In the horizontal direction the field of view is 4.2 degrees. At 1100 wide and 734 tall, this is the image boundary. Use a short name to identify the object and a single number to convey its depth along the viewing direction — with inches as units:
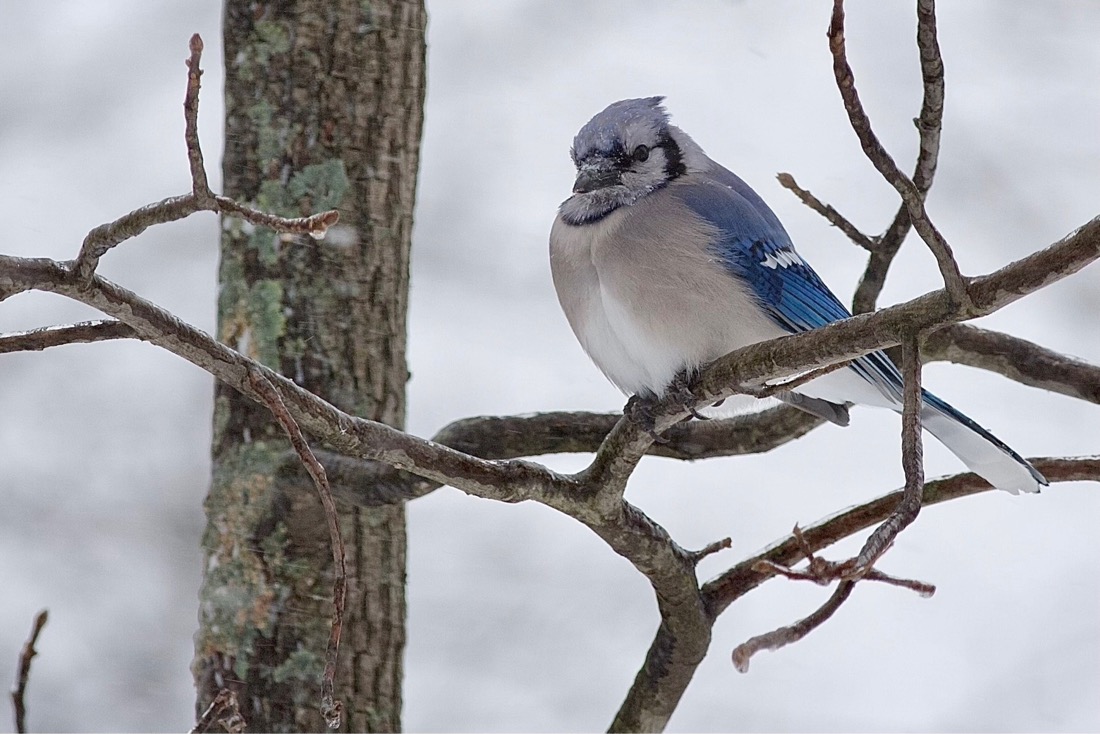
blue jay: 258.5
